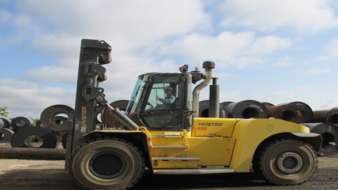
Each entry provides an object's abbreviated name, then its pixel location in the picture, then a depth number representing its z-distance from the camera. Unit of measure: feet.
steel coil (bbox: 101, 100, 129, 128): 28.74
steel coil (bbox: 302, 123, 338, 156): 35.91
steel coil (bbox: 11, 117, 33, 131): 63.00
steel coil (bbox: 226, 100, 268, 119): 35.22
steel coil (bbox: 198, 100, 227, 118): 34.71
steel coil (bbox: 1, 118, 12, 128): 63.81
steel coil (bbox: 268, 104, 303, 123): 37.47
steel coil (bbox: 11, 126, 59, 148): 36.96
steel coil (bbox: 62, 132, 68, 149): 38.34
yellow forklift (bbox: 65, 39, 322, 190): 18.89
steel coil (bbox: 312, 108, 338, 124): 41.19
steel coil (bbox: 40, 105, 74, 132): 42.70
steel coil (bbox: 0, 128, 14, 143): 52.54
